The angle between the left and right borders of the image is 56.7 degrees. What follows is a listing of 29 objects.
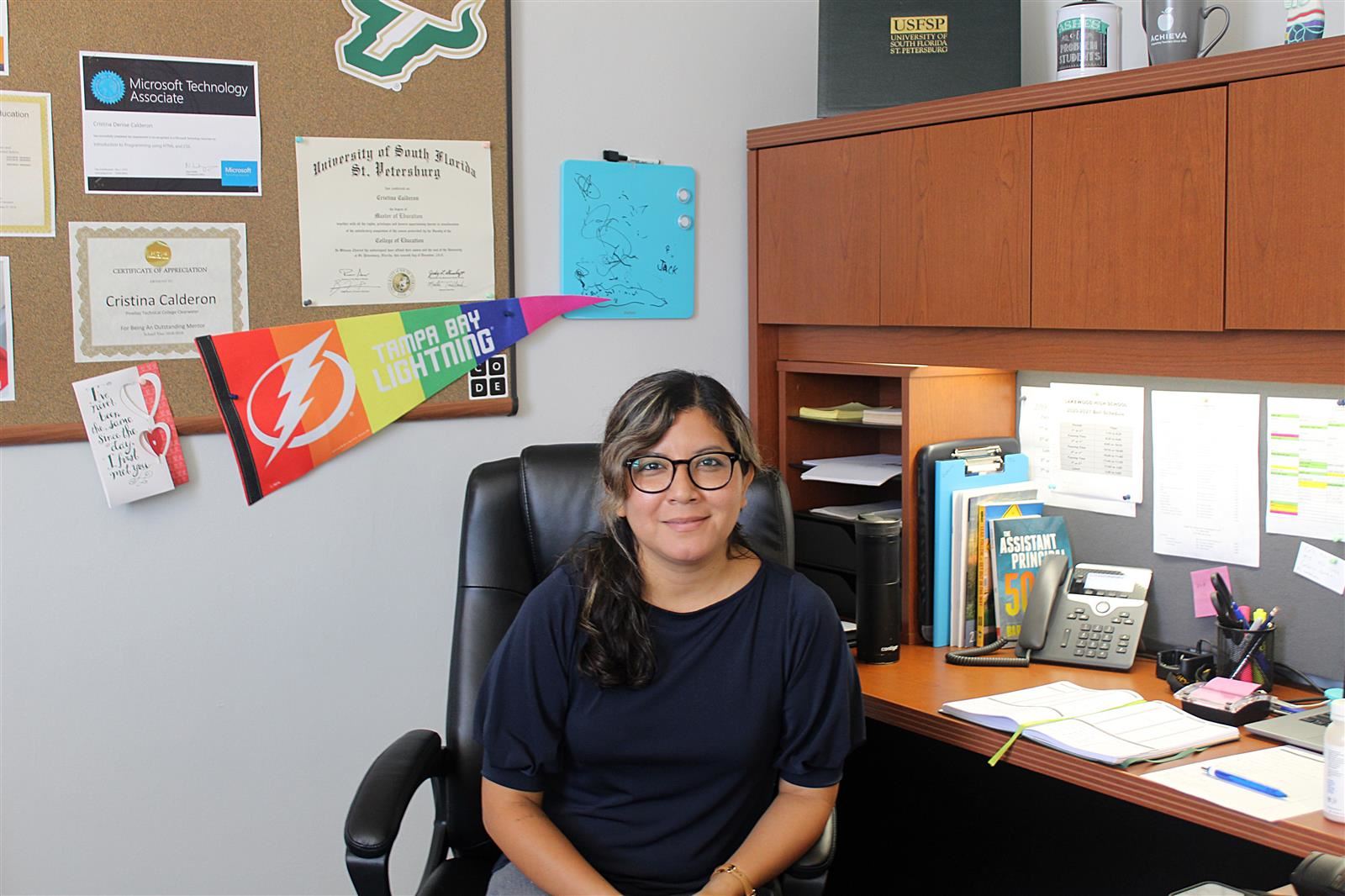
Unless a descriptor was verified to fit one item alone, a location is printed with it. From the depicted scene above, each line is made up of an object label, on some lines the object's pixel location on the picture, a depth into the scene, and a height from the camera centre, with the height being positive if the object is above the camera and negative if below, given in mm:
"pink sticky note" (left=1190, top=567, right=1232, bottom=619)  2207 -436
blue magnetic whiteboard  2498 +230
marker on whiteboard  2514 +391
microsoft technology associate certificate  2049 +381
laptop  1780 -559
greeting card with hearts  2074 -131
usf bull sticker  2234 +571
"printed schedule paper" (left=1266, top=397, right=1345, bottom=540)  2039 -203
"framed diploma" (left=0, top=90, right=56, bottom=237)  1986 +299
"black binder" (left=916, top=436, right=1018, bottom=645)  2344 -331
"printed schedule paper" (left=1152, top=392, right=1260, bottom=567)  2158 -230
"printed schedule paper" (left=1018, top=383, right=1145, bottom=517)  2330 -189
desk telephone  2195 -487
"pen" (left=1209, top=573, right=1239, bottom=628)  2064 -434
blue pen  1626 -579
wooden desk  1545 -582
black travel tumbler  2219 -432
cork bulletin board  2020 +410
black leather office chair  1849 -351
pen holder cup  2033 -505
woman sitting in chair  1685 -478
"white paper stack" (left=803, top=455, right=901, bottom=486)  2475 -245
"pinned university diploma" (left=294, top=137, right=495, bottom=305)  2232 +239
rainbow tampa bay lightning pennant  2184 -42
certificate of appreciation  2062 +112
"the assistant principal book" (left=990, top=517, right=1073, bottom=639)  2350 -402
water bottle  1540 -519
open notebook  1772 -562
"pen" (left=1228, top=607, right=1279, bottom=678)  2027 -469
